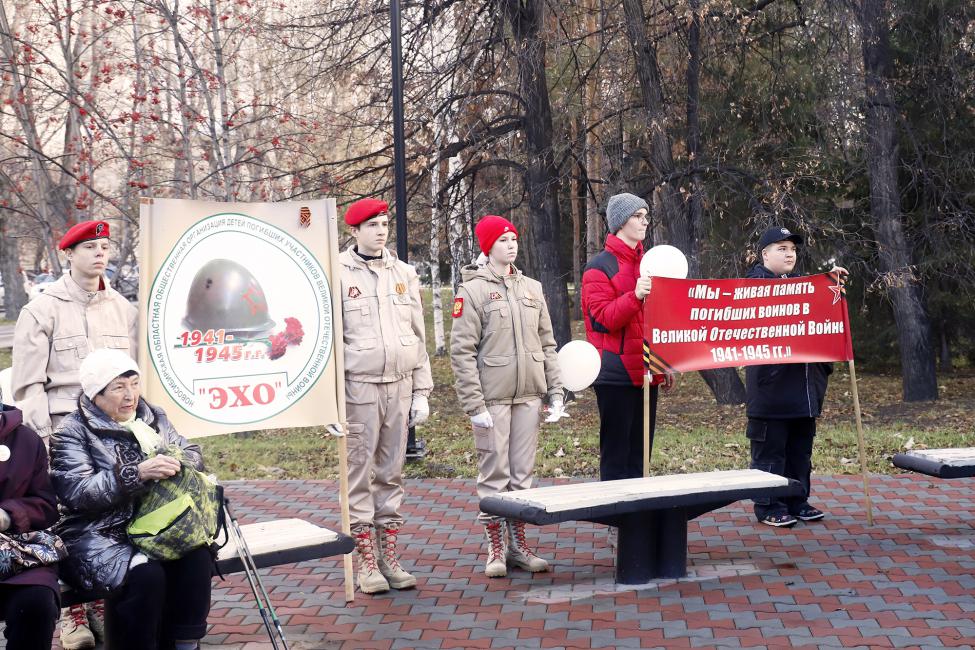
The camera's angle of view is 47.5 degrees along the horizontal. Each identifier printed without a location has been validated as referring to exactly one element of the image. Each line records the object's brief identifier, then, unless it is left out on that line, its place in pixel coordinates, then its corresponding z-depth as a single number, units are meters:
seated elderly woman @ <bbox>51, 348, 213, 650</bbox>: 4.48
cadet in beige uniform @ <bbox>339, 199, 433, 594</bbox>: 5.89
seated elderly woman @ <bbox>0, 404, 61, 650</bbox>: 4.23
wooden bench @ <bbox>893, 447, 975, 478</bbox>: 6.45
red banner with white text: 6.62
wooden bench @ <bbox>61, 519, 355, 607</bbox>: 4.91
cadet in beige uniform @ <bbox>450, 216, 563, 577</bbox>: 6.11
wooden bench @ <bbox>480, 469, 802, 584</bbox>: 5.54
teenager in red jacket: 6.46
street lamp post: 9.80
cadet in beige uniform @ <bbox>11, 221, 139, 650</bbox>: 5.24
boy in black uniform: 7.07
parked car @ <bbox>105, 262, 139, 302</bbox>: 15.49
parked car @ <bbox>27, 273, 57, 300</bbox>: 24.61
